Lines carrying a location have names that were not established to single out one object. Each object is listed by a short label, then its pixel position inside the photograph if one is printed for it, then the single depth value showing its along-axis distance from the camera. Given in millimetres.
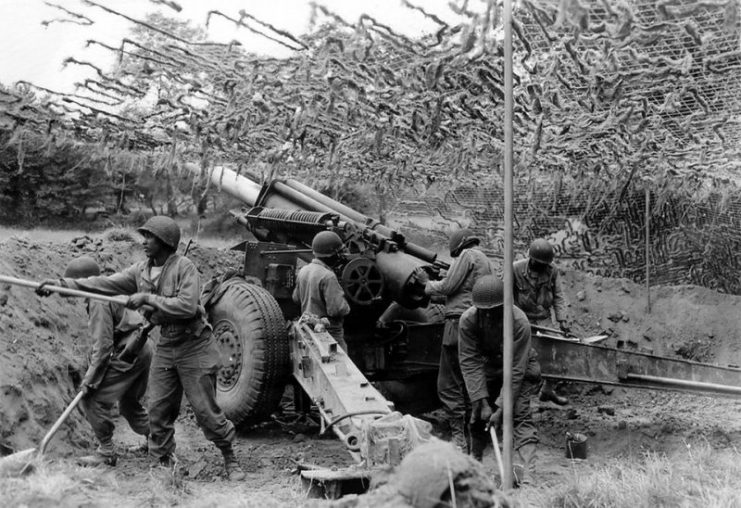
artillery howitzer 7047
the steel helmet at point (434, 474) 3473
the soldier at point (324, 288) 7566
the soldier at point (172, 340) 6121
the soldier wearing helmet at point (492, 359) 6402
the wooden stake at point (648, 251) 11415
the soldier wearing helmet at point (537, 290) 8836
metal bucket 7441
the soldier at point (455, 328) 7789
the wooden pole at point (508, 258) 4660
